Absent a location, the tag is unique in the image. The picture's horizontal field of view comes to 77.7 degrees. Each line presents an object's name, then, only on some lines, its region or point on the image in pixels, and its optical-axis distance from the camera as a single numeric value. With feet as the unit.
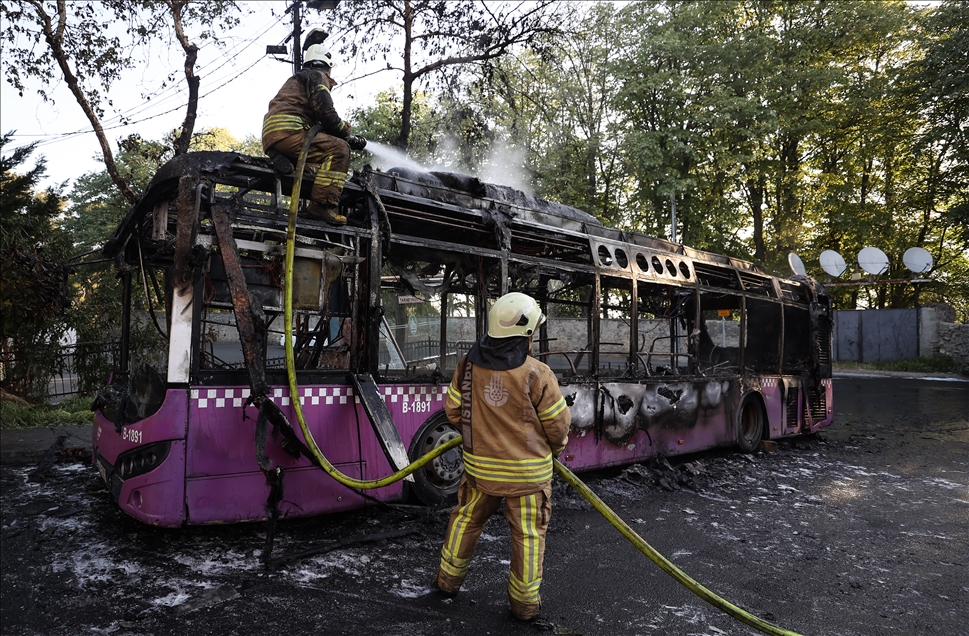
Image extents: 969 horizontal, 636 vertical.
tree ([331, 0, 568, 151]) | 45.75
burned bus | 13.26
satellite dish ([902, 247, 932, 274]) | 71.46
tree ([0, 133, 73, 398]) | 28.17
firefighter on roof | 14.96
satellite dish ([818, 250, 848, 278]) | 69.87
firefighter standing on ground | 10.65
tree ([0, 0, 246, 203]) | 36.22
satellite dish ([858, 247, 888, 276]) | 71.41
